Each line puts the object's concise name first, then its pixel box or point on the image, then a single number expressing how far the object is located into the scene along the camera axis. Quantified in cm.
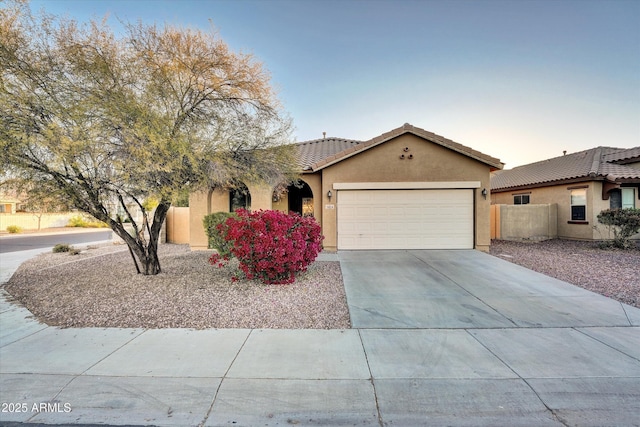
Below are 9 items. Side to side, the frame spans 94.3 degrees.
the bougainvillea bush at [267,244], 679
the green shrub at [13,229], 2545
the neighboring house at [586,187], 1411
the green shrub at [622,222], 1147
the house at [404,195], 1175
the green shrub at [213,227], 1030
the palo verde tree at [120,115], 570
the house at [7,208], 3286
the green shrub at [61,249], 1318
